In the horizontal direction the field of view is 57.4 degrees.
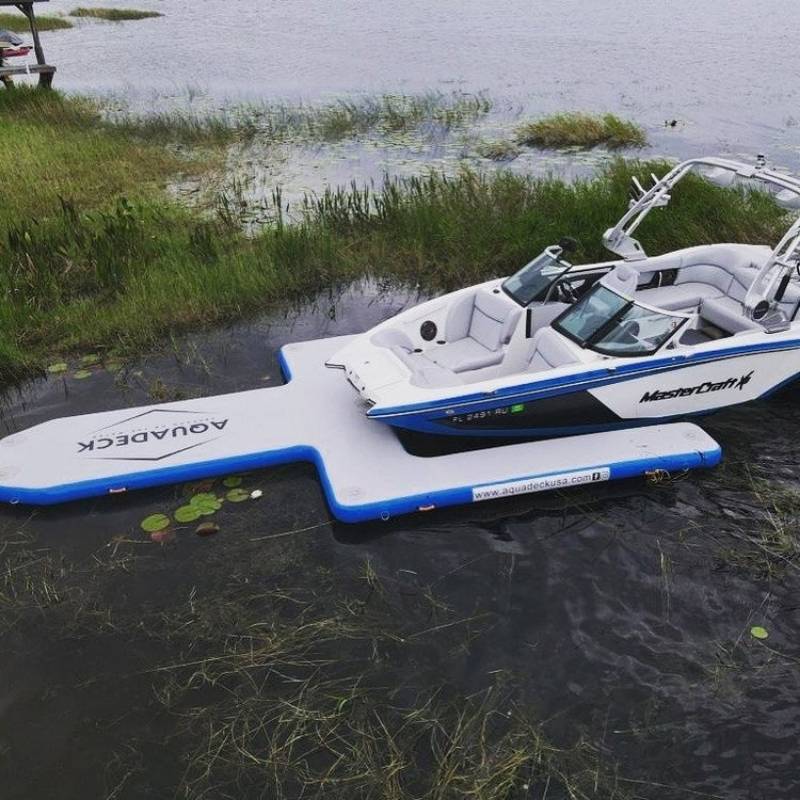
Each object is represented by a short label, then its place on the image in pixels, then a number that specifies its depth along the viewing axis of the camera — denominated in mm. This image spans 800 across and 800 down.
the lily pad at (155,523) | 6836
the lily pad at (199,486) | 7332
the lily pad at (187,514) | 6938
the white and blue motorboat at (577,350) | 7375
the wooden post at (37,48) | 22266
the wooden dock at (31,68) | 21769
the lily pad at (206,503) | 7024
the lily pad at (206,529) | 6773
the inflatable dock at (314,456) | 6957
